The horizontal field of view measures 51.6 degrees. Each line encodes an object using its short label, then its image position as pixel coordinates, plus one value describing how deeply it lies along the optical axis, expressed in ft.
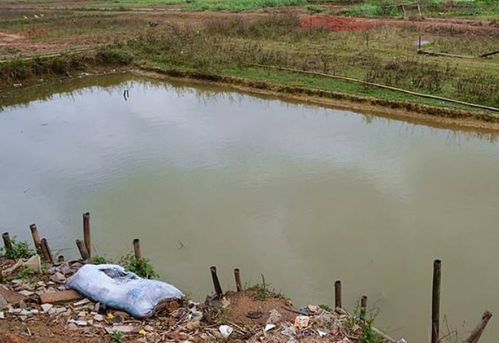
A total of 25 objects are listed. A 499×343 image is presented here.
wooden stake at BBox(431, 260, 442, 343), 13.75
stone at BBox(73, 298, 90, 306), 16.31
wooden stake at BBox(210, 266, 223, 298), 15.89
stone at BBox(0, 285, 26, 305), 16.12
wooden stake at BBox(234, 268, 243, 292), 16.34
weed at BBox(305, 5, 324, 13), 82.89
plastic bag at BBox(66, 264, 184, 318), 15.75
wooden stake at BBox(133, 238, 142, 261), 17.66
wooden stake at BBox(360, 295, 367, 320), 14.64
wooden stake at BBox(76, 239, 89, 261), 18.75
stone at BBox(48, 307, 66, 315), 15.77
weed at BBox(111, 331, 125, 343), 14.61
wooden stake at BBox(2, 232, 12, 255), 19.10
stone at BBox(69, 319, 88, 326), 15.26
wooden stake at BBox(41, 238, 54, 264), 18.71
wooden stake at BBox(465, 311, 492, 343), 12.91
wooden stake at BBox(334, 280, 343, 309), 15.44
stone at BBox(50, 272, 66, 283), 17.74
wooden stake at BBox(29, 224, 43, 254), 19.08
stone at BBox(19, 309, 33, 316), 15.42
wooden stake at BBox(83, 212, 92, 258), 18.36
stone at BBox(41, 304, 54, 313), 15.85
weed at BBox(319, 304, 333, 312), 16.20
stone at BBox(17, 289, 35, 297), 16.66
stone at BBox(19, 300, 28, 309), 15.77
